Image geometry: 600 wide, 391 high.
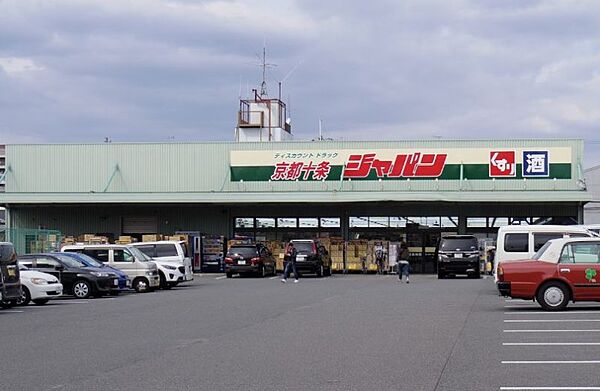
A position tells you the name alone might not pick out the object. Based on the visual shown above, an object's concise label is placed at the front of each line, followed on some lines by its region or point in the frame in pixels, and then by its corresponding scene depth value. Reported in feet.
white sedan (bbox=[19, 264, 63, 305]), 80.43
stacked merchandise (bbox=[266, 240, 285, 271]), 153.58
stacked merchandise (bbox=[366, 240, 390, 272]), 150.82
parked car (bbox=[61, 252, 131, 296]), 92.53
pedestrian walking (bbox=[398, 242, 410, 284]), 117.31
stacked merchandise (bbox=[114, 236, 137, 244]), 152.05
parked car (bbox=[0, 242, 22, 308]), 70.85
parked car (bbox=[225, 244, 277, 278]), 134.00
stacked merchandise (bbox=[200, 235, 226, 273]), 154.20
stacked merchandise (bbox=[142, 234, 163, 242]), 152.76
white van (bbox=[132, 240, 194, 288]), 106.83
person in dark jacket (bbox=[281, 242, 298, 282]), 118.05
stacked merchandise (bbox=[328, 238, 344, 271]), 152.76
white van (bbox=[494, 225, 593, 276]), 86.63
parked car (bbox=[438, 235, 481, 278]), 125.39
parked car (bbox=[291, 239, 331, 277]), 133.80
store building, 154.10
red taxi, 62.08
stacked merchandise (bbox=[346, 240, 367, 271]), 151.84
